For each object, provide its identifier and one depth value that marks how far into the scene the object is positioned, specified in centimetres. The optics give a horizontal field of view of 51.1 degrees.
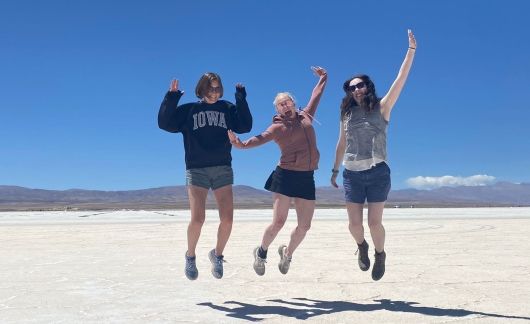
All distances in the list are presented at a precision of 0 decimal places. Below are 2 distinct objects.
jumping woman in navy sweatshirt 536
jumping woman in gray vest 527
